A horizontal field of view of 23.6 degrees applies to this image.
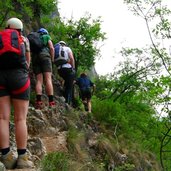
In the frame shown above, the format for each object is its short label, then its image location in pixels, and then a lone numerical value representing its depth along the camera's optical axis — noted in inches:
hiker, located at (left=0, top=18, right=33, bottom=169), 191.5
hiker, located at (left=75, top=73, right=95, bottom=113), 505.7
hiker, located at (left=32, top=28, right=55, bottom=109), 348.8
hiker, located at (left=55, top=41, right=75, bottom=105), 415.5
